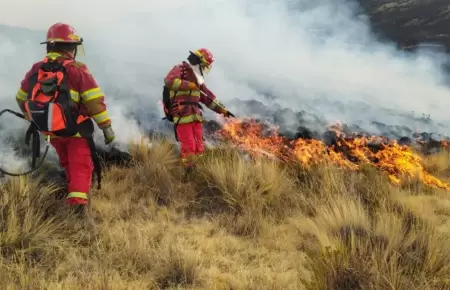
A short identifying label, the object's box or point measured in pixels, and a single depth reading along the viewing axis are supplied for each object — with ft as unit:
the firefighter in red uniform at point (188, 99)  21.15
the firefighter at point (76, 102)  13.89
